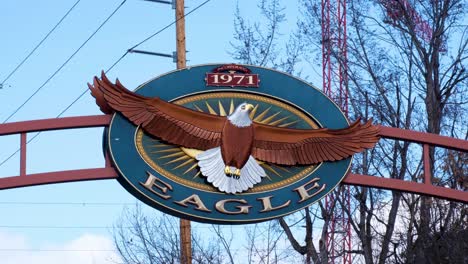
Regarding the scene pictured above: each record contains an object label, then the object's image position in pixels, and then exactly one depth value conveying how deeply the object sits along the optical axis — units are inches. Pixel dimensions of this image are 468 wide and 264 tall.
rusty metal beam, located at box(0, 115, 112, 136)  542.0
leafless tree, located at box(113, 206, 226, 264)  927.0
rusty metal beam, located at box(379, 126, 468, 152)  580.1
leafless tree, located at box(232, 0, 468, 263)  834.2
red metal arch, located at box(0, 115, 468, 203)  539.8
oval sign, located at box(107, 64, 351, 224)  548.7
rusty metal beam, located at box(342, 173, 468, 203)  572.1
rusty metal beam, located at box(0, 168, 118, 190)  538.0
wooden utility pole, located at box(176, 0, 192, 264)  824.9
